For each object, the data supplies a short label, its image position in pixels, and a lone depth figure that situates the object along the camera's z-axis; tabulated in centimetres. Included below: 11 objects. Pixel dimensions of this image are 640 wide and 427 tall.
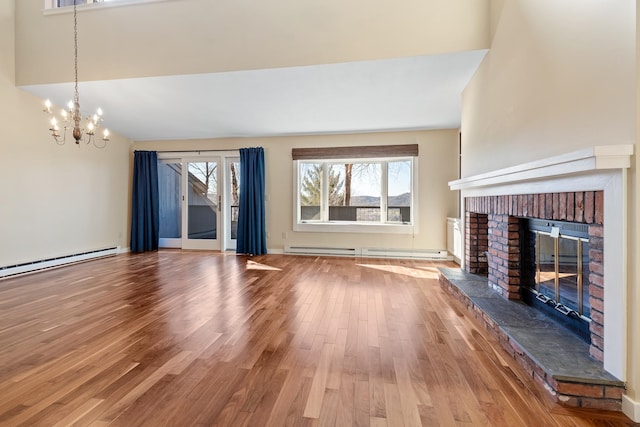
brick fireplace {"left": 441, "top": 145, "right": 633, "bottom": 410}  135
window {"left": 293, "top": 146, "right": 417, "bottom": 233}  531
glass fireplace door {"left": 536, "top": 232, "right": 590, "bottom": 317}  185
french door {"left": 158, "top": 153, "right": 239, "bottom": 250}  595
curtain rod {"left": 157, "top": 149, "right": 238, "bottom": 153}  588
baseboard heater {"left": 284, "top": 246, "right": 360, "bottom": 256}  537
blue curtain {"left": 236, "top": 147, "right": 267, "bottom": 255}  552
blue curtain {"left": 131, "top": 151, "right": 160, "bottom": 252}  589
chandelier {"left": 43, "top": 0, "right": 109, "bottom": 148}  301
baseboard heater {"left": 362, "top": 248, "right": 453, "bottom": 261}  502
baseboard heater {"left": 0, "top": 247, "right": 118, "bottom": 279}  389
